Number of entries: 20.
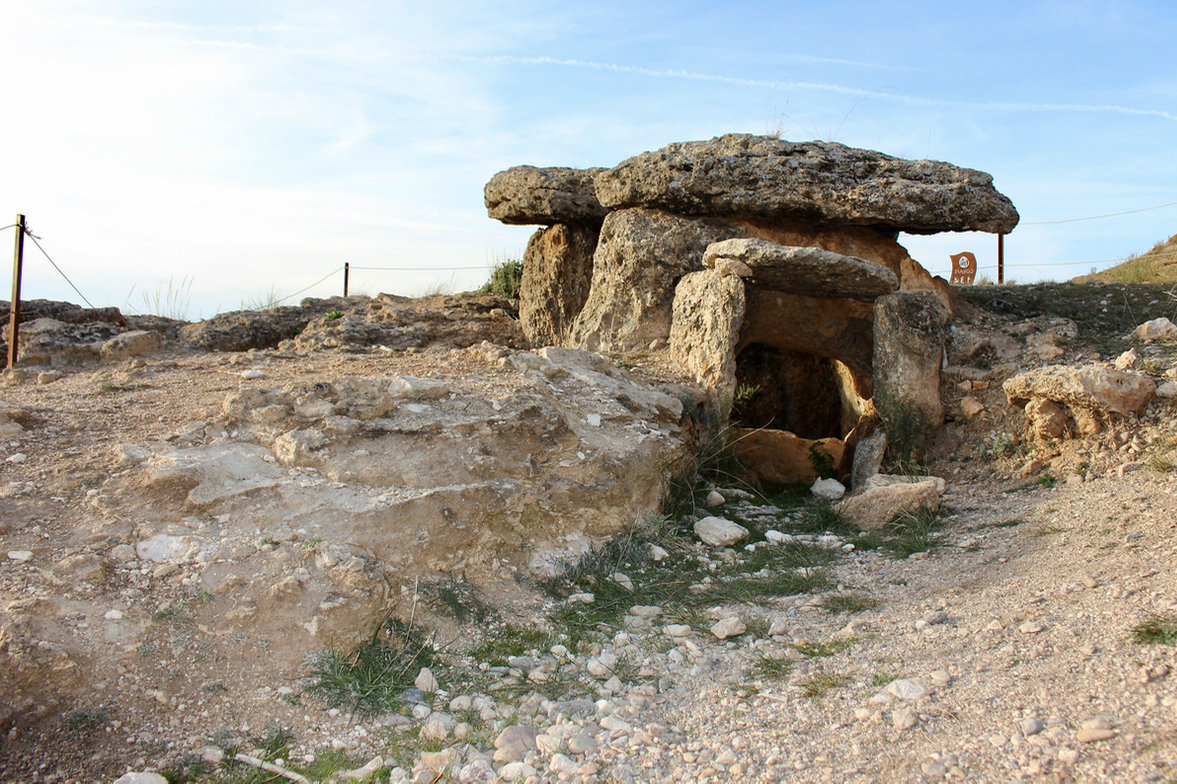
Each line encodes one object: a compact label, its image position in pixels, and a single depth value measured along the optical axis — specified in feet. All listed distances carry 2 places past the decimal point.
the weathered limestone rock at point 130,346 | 22.74
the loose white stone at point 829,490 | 19.83
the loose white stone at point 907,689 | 9.12
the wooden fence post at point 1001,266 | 41.83
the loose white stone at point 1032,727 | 7.98
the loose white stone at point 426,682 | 10.62
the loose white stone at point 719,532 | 16.03
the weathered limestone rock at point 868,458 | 20.35
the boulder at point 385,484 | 11.39
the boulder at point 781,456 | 22.89
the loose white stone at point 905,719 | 8.50
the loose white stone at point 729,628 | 11.91
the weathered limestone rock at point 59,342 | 22.59
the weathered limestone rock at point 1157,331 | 19.31
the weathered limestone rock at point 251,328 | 25.99
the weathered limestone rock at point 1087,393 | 16.38
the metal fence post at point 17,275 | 22.31
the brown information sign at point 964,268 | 36.17
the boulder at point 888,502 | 16.56
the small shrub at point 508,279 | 33.47
